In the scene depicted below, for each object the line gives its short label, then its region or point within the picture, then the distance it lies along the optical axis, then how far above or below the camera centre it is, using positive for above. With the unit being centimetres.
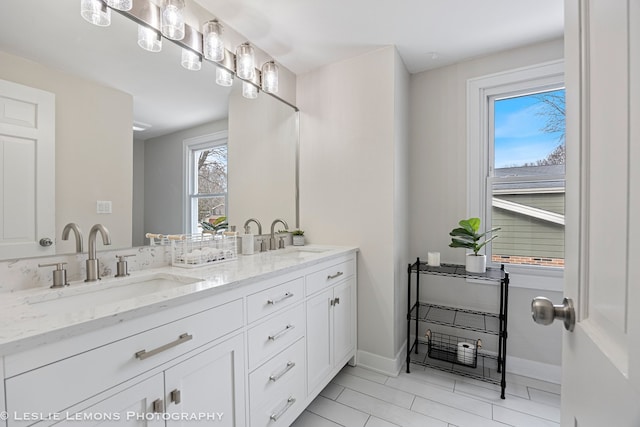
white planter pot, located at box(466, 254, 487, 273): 206 -37
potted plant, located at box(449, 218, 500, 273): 206 -22
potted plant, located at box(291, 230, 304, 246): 247 -22
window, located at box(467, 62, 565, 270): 214 +40
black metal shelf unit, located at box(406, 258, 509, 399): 201 -101
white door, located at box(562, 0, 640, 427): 38 +0
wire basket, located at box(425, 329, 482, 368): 213 -109
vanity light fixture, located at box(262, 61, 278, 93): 214 +103
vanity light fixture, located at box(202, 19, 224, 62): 168 +103
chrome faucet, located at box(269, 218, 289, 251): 227 -17
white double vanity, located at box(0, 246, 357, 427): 68 -44
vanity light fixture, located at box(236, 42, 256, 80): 192 +103
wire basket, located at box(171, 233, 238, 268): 154 -22
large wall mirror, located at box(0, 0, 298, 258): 114 +51
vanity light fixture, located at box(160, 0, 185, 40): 146 +100
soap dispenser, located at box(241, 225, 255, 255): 201 -23
